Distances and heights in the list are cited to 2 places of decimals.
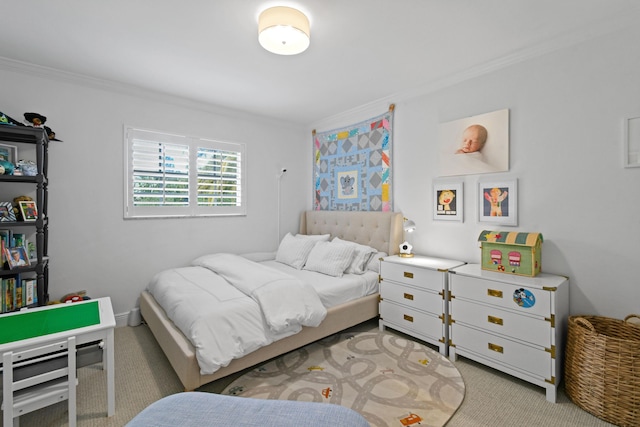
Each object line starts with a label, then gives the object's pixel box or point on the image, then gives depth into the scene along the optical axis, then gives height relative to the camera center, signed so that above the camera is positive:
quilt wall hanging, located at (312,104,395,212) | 3.56 +0.63
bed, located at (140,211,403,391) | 1.92 -0.89
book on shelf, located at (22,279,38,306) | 2.39 -0.66
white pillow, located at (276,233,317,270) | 3.55 -0.48
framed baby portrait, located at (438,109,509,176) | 2.58 +0.65
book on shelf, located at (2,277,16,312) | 2.29 -0.65
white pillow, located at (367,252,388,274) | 3.24 -0.54
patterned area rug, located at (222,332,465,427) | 1.86 -1.22
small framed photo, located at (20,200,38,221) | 2.37 +0.00
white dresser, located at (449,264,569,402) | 1.96 -0.79
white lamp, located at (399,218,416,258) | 3.06 -0.33
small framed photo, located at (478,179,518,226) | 2.52 +0.11
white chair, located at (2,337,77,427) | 1.49 -0.90
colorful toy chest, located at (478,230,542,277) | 2.22 -0.30
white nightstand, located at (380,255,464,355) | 2.54 -0.77
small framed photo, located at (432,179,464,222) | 2.87 +0.14
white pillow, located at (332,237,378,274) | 3.24 -0.50
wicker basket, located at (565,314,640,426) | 1.68 -0.94
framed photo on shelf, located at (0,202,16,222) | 2.29 -0.01
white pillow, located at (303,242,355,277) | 3.16 -0.51
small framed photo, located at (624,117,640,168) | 1.97 +0.50
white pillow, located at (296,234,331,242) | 3.83 -0.32
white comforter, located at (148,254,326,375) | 1.92 -0.71
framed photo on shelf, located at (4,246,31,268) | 2.28 -0.36
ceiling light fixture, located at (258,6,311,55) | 1.85 +1.19
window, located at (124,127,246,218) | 3.21 +0.43
